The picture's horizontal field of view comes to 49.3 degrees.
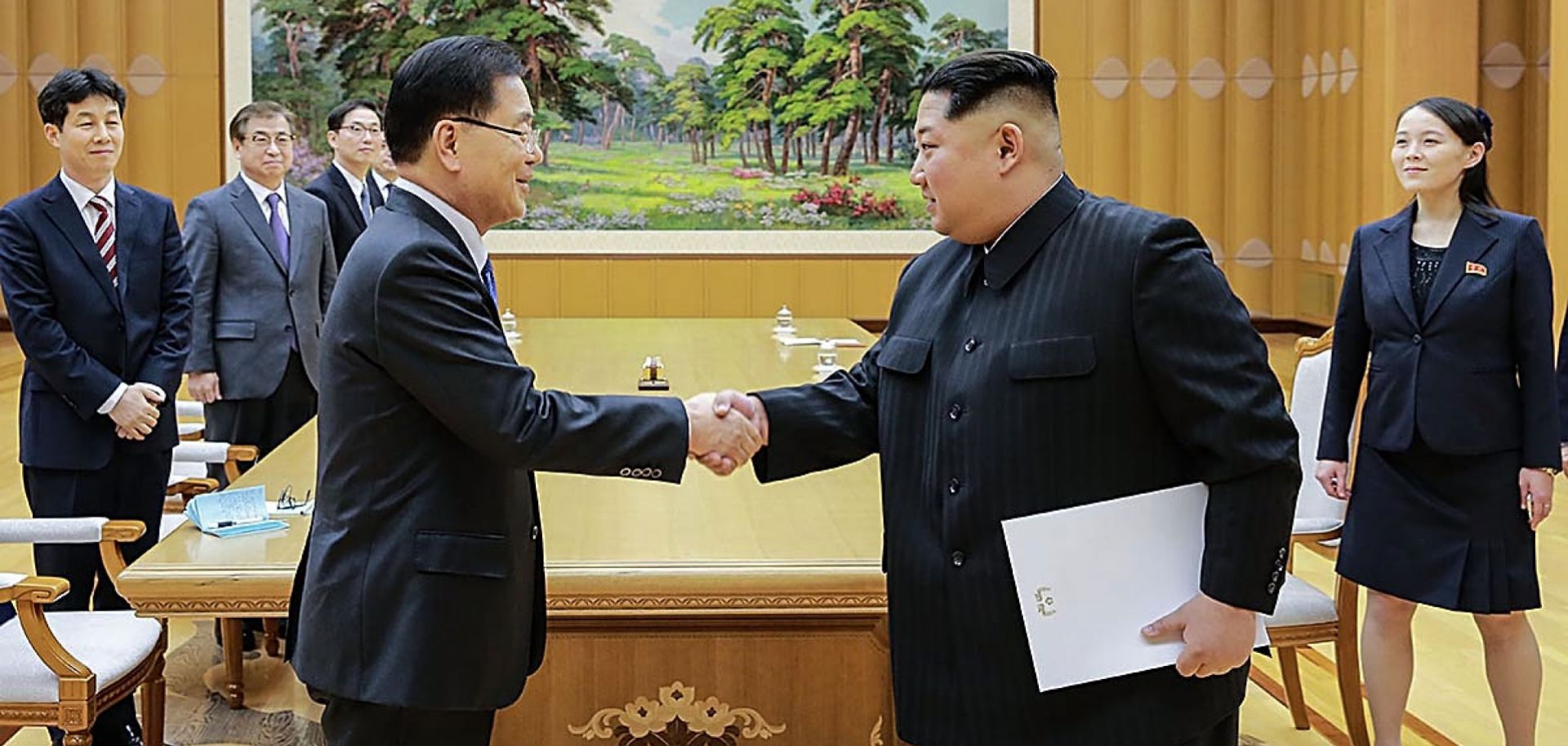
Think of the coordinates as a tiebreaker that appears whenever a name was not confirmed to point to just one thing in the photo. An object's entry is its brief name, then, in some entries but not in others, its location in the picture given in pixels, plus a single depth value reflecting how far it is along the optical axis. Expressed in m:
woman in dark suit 3.79
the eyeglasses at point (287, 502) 3.47
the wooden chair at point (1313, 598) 3.95
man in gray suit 5.68
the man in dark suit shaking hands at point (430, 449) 2.28
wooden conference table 2.90
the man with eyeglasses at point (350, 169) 6.25
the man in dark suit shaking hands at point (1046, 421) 2.05
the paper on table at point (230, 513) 3.22
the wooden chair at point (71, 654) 3.28
